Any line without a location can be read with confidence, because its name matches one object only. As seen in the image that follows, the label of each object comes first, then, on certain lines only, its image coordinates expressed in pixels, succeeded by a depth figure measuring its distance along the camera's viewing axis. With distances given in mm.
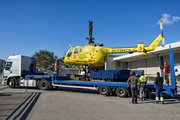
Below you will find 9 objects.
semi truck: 8823
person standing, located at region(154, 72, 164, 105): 8047
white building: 25255
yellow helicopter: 12000
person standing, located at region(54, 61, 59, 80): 13874
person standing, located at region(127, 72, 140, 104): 8172
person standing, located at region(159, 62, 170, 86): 9594
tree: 40625
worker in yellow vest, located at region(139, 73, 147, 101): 8970
